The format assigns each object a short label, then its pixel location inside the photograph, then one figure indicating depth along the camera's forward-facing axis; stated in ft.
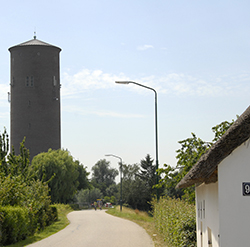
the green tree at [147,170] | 291.38
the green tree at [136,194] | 273.33
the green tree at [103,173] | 551.59
